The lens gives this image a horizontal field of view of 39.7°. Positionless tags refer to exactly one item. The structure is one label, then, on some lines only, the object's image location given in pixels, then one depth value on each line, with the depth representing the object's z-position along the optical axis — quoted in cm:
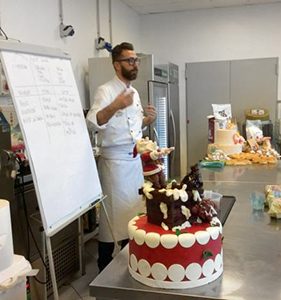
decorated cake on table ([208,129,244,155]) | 355
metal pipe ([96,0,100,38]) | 446
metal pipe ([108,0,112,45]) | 474
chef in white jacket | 265
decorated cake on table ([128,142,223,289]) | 114
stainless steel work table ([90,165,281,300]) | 112
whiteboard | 170
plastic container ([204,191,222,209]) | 175
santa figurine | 180
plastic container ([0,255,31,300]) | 150
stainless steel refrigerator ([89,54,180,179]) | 404
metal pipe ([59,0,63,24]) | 367
